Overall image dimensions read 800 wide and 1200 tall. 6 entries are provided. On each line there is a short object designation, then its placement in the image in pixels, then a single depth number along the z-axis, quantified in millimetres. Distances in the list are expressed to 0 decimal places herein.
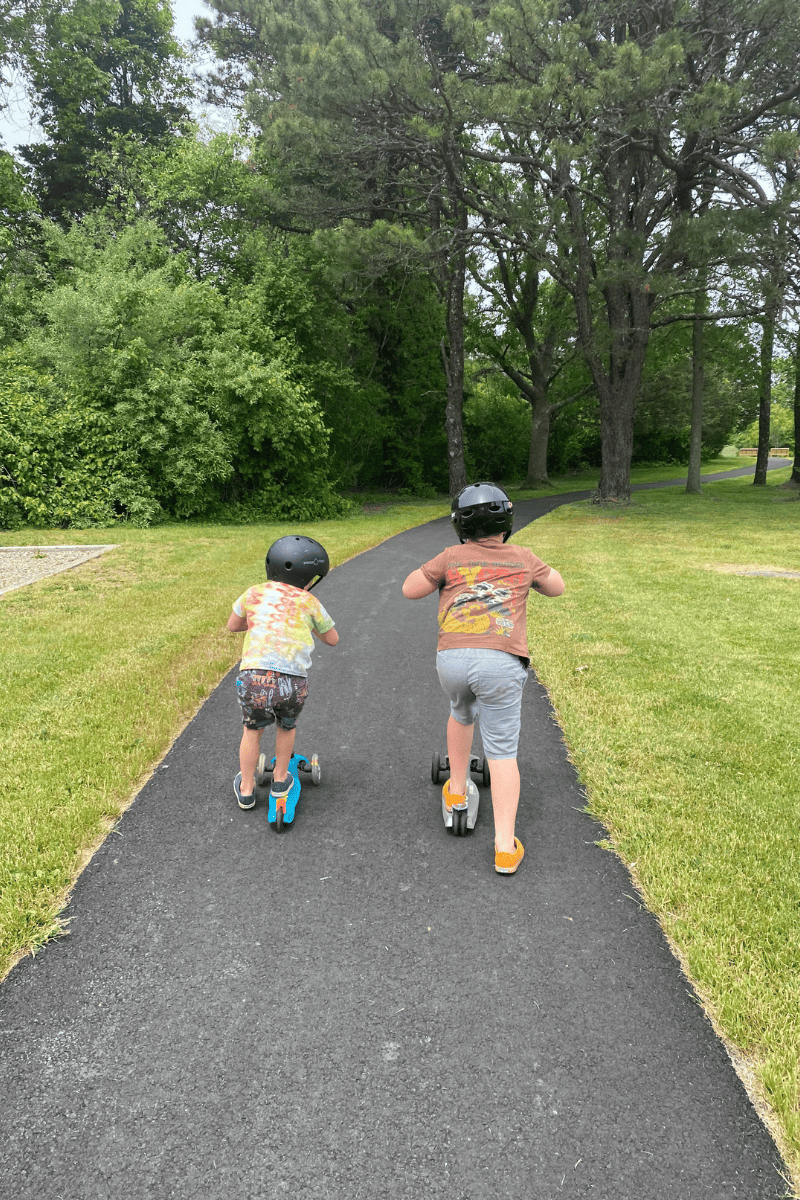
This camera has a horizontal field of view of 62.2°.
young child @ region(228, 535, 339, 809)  3418
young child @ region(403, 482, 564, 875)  3080
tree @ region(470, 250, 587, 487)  28688
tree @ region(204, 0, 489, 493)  13695
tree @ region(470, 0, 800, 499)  12984
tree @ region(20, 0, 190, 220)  27375
